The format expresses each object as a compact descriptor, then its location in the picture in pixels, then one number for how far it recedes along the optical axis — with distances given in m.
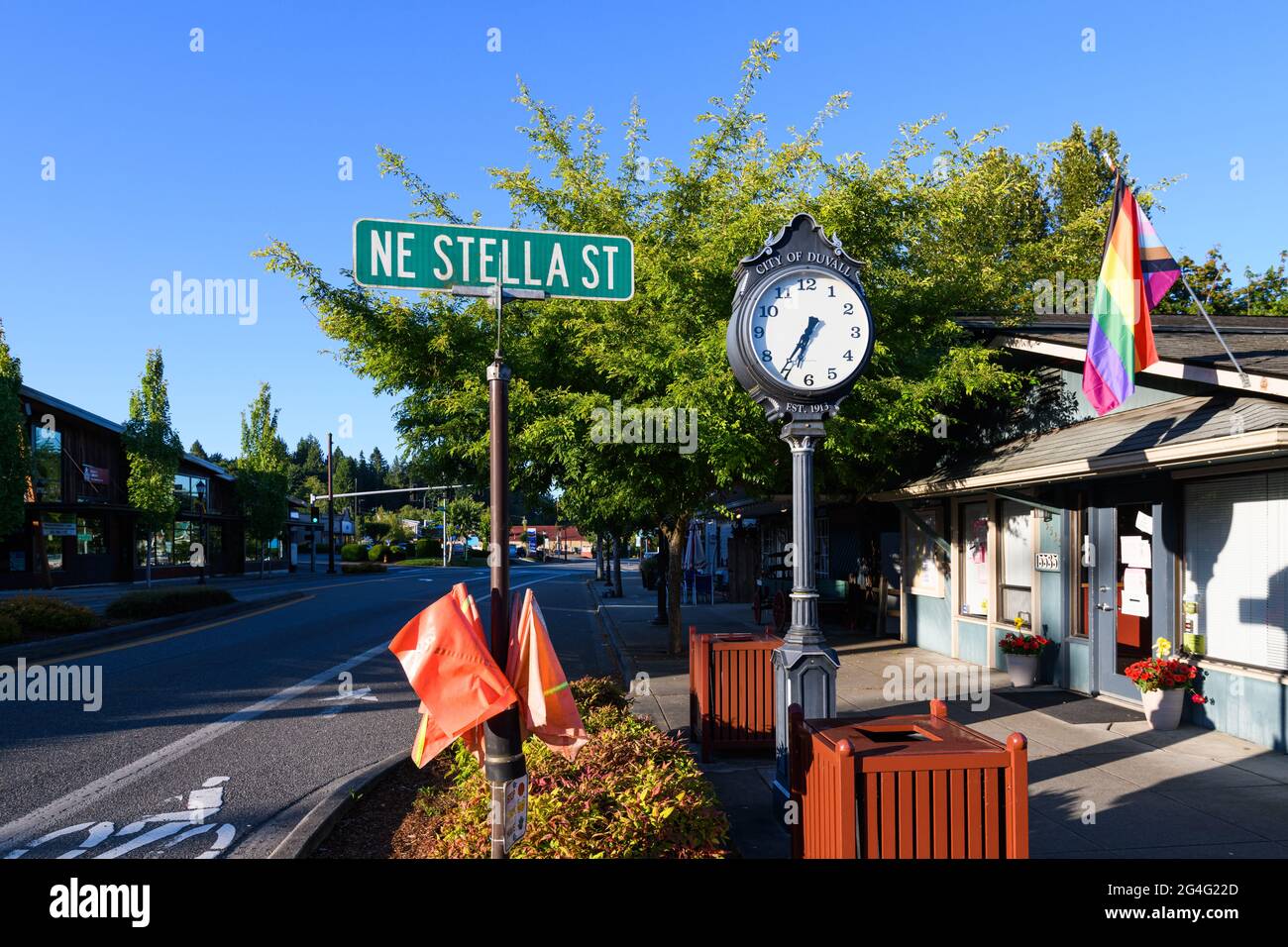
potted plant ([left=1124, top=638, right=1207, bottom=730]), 8.33
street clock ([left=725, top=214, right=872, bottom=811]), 6.05
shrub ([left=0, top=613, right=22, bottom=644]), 14.18
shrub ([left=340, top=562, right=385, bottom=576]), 51.53
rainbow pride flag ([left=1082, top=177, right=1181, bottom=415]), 8.15
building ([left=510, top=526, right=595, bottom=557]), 121.93
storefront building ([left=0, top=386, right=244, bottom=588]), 34.25
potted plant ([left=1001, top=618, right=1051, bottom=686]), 10.73
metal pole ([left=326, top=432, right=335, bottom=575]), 46.78
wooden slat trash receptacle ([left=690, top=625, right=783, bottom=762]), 7.39
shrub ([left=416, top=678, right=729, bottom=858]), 4.10
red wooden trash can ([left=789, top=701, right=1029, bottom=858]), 3.79
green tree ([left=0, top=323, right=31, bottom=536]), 20.89
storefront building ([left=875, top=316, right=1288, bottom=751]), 7.72
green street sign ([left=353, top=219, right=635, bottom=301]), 3.49
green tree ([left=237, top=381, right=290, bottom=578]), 42.84
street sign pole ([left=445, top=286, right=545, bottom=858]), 3.47
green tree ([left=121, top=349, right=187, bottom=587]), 32.34
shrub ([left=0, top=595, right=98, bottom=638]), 15.45
